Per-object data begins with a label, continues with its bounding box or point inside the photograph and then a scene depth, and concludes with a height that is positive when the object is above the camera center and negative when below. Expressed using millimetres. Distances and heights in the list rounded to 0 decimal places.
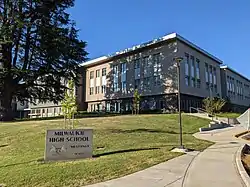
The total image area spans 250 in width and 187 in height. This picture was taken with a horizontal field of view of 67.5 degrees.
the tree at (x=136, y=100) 23940 +623
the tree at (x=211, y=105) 23265 -17
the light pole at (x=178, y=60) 9839 +2370
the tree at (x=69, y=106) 12564 -105
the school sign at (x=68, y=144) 6833 -1486
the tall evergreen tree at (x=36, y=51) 20252 +6213
